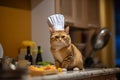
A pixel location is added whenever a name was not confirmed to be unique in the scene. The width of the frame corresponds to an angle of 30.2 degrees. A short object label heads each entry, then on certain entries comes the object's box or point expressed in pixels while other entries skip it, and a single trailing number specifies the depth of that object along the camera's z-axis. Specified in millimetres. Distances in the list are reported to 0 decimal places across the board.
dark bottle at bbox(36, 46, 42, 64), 2222
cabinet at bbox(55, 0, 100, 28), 2385
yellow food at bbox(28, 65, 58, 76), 1424
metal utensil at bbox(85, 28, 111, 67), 2840
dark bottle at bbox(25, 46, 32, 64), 2121
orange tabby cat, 1843
